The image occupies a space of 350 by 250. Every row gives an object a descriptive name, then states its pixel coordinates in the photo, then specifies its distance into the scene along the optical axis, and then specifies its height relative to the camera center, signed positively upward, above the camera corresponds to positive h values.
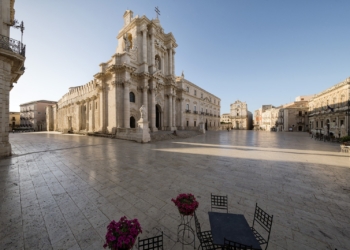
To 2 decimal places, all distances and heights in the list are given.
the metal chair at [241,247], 1.48 -1.37
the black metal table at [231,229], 1.63 -1.42
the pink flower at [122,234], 1.36 -1.17
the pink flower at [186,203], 1.88 -1.16
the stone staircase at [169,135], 15.85 -1.56
